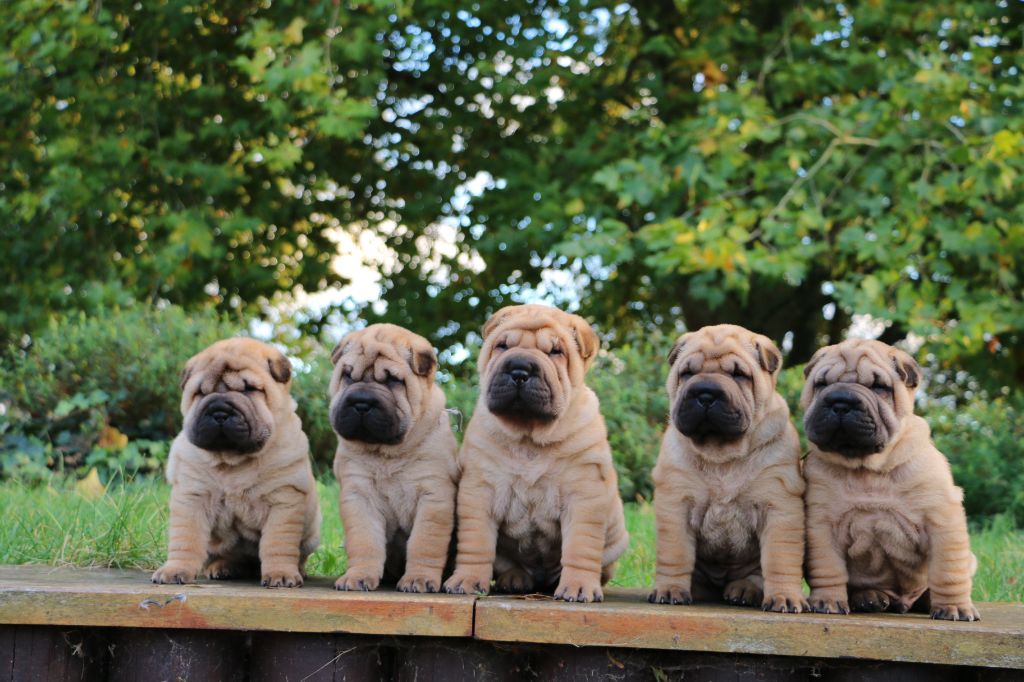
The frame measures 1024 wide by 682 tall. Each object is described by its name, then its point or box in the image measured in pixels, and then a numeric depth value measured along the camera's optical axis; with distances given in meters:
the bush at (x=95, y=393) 8.36
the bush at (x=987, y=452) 9.03
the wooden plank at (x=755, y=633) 3.29
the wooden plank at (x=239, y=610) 3.45
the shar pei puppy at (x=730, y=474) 3.74
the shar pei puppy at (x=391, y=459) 3.97
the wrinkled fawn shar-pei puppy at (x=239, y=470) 3.99
